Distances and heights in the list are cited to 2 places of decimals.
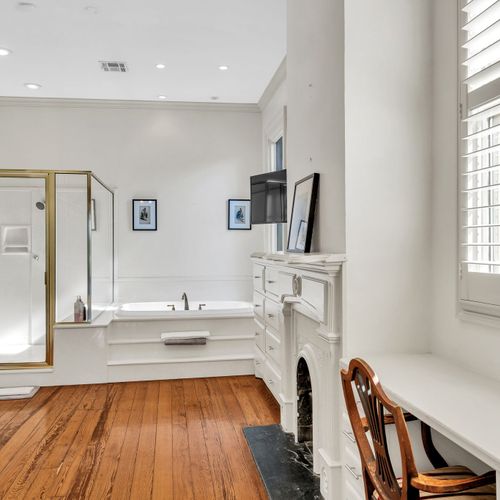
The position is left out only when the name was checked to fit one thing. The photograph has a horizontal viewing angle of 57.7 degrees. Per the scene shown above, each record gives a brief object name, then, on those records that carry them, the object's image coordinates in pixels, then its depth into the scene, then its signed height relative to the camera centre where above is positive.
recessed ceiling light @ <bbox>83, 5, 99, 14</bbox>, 3.31 +1.72
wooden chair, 1.14 -0.61
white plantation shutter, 1.63 +0.33
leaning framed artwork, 2.54 +0.17
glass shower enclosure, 4.10 -0.10
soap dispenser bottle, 4.11 -0.61
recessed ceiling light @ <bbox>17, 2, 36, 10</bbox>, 3.26 +1.72
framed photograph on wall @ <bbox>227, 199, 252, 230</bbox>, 5.80 +0.36
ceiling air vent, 4.34 +1.72
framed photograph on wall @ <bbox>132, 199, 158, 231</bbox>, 5.61 +0.34
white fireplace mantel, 2.08 -0.56
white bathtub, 4.28 -0.68
